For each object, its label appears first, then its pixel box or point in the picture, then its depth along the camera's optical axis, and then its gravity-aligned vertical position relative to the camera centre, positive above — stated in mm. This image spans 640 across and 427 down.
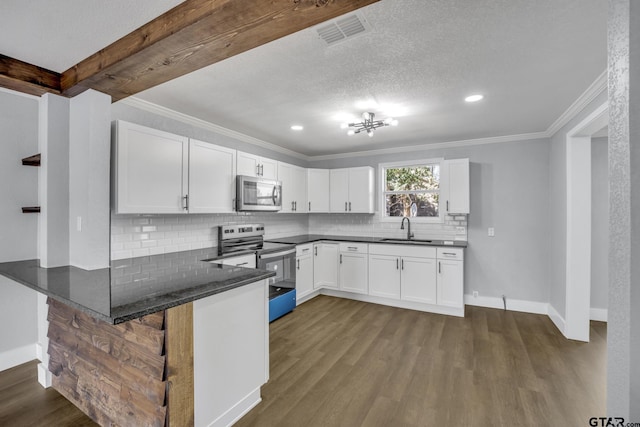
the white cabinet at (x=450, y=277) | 3736 -841
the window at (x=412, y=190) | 4570 +403
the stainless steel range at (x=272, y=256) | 3467 -548
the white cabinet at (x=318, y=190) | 4965 +415
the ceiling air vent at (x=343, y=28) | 1613 +1109
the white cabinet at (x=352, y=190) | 4734 +409
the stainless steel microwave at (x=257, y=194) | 3490 +256
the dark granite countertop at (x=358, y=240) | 3996 -414
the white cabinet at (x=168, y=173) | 2451 +399
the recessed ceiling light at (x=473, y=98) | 2662 +1106
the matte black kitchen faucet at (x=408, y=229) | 4559 -249
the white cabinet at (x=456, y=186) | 4031 +398
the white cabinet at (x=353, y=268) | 4348 -849
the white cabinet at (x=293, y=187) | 4395 +430
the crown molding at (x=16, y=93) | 2410 +1054
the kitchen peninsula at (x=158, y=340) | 1457 -765
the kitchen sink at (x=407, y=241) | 4198 -412
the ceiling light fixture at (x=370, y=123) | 2981 +965
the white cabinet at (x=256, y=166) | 3605 +647
